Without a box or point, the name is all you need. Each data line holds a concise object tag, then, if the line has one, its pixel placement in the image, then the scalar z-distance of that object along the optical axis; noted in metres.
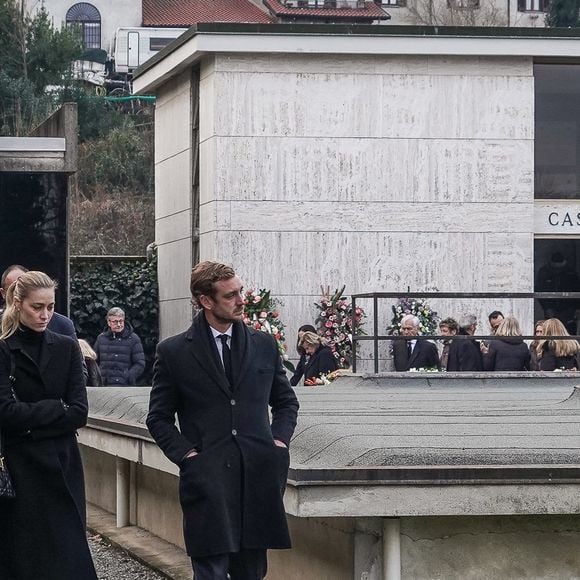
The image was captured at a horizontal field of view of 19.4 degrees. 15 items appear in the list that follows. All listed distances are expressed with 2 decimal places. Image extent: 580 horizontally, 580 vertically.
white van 80.44
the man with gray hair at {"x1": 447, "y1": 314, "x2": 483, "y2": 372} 19.27
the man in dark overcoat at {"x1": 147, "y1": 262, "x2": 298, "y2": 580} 7.23
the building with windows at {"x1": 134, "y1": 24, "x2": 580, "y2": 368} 26.95
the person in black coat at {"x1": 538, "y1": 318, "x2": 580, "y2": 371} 18.89
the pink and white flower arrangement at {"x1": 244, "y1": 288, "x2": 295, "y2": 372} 25.67
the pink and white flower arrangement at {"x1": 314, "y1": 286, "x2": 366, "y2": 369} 26.38
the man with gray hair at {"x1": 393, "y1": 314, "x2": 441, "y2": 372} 19.59
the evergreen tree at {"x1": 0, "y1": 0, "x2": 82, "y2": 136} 64.12
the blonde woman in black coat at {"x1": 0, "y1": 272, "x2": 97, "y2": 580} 7.91
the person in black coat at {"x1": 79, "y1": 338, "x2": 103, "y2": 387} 15.86
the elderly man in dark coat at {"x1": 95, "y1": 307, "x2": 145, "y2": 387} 18.91
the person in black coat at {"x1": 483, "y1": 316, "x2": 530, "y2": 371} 18.77
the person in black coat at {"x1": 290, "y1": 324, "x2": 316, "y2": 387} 19.69
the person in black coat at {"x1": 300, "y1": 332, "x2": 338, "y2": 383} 19.08
